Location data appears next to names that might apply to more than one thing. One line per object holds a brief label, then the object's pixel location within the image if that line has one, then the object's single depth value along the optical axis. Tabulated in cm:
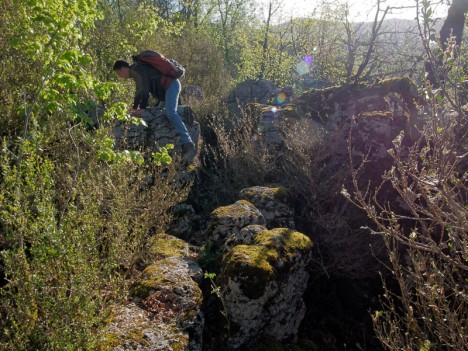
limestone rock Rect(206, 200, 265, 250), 402
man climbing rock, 609
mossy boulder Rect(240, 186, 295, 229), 464
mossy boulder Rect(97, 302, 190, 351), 230
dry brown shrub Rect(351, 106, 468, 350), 176
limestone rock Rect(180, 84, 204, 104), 963
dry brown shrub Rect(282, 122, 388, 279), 450
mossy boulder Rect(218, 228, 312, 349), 301
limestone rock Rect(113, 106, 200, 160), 597
